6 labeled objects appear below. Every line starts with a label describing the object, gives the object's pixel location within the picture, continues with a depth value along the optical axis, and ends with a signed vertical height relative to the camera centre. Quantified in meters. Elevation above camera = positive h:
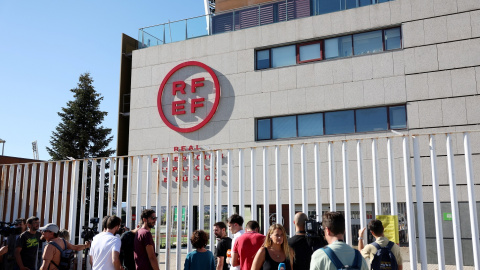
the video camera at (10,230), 9.09 -0.71
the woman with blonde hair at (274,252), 5.22 -0.69
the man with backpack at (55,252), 7.31 -0.95
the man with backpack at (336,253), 3.96 -0.54
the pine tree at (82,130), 37.47 +5.39
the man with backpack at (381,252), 6.20 -0.83
